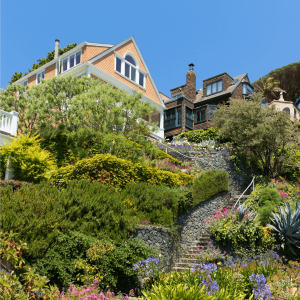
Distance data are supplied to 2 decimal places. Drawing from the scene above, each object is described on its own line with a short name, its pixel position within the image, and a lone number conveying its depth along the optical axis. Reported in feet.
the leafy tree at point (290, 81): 139.33
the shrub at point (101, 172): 33.91
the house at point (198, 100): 102.37
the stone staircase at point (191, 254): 33.37
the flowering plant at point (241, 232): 37.73
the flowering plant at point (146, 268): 22.93
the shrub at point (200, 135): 80.48
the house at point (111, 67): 71.26
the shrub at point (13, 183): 34.01
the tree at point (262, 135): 56.80
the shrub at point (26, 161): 39.37
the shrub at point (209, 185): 43.04
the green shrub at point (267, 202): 41.96
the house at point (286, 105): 113.50
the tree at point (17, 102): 58.08
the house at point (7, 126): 43.98
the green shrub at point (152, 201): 31.22
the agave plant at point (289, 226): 37.83
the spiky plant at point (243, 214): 39.64
